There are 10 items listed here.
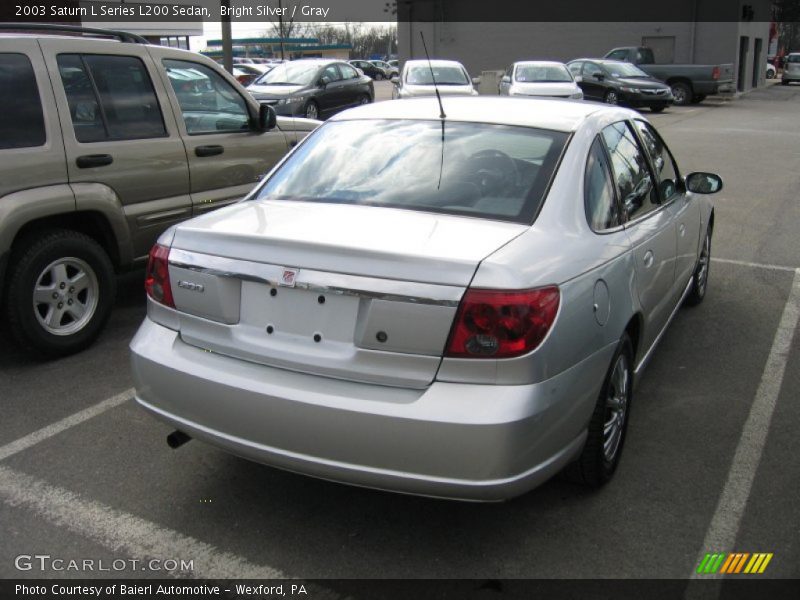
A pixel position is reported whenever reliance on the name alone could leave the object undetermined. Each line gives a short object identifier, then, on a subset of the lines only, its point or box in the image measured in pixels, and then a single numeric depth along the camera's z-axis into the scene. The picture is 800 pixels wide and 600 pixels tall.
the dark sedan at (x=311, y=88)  16.94
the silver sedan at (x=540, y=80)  19.48
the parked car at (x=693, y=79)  28.20
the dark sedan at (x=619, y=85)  24.89
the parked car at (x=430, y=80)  18.11
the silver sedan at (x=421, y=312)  2.73
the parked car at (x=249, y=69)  39.94
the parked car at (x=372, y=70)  56.16
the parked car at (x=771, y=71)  55.39
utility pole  14.13
